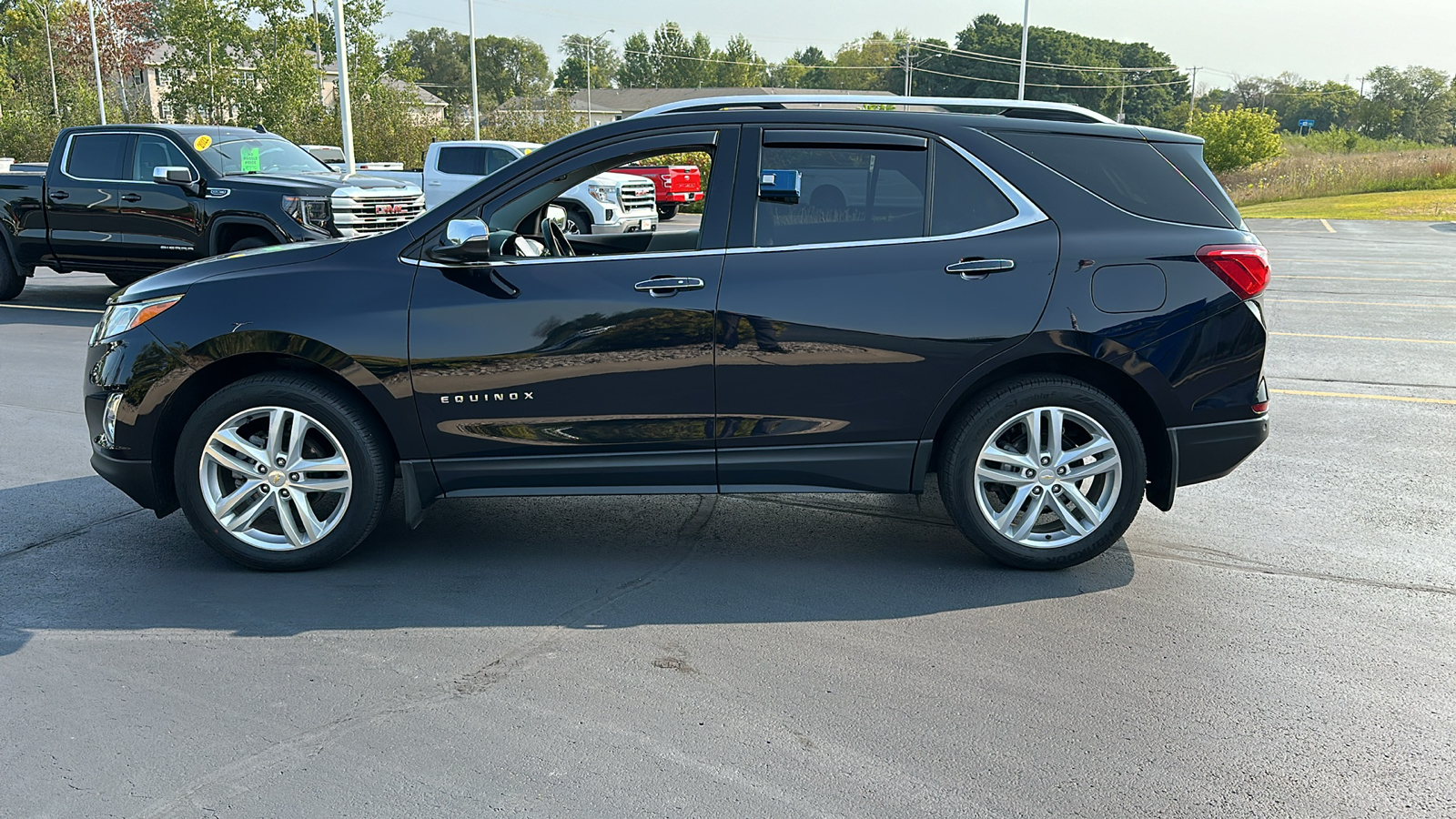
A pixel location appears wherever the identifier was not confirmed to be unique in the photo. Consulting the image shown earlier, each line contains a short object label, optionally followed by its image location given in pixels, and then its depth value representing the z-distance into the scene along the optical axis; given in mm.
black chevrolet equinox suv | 4527
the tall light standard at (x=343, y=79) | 24875
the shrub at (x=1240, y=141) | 48594
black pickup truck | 12117
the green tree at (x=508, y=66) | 129000
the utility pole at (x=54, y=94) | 50675
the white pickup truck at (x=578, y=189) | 18719
